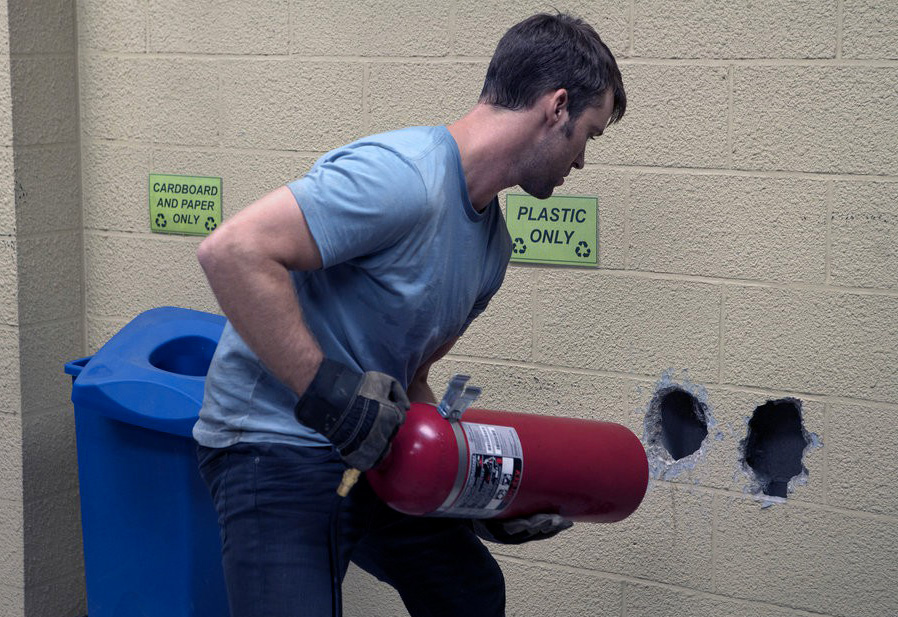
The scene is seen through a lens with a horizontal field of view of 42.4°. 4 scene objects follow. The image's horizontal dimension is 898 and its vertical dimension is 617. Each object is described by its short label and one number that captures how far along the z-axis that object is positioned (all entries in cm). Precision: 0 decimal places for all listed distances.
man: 187
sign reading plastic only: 291
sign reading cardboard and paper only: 330
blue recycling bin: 277
